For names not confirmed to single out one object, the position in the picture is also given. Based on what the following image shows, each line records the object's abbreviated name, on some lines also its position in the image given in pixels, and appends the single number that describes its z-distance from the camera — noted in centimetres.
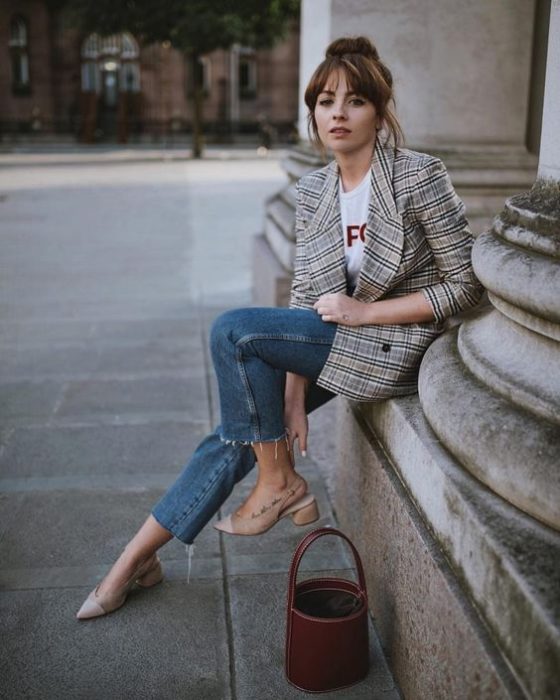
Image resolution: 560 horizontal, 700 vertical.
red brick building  4350
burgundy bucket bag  257
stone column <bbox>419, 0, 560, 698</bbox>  180
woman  288
